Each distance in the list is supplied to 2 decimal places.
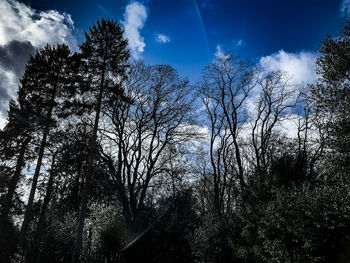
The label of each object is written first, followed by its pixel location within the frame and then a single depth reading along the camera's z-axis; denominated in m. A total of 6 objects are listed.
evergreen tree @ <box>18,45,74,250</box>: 14.48
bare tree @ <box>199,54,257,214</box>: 18.73
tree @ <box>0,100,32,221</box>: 15.61
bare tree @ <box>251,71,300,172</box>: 18.01
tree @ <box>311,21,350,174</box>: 8.93
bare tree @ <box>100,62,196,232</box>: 15.74
